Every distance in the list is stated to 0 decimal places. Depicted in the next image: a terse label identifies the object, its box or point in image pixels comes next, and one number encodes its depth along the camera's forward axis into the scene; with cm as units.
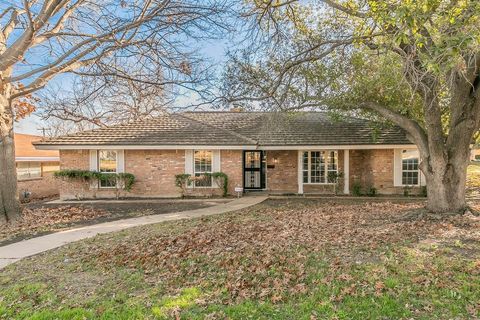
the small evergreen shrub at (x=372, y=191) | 1605
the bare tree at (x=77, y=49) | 898
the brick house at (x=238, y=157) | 1562
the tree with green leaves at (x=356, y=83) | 824
